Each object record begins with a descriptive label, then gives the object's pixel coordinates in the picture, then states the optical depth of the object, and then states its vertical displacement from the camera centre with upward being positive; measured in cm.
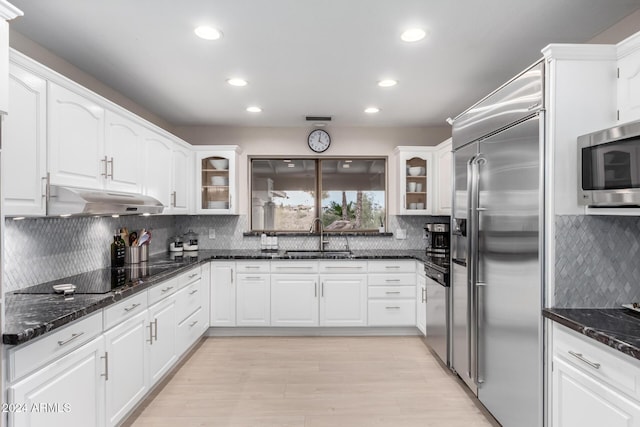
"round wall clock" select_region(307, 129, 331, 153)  473 +99
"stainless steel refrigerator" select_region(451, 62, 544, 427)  190 -18
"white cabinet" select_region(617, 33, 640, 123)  168 +64
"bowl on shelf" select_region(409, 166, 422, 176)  448 +56
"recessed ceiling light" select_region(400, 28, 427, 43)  225 +113
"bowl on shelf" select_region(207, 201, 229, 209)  447 +13
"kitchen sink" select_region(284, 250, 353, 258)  412 -43
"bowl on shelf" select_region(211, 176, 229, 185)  447 +44
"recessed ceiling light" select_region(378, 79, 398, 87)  311 +114
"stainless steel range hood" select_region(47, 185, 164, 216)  199 +8
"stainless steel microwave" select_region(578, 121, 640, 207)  148 +22
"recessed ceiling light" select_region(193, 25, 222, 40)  222 +112
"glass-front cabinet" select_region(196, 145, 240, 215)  443 +44
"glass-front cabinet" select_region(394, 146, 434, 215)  446 +45
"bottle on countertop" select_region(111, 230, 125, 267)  326 -32
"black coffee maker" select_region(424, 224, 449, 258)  408 -27
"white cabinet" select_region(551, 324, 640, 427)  137 -69
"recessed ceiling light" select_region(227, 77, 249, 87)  308 +113
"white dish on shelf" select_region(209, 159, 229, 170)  447 +63
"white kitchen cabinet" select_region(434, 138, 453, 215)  403 +42
